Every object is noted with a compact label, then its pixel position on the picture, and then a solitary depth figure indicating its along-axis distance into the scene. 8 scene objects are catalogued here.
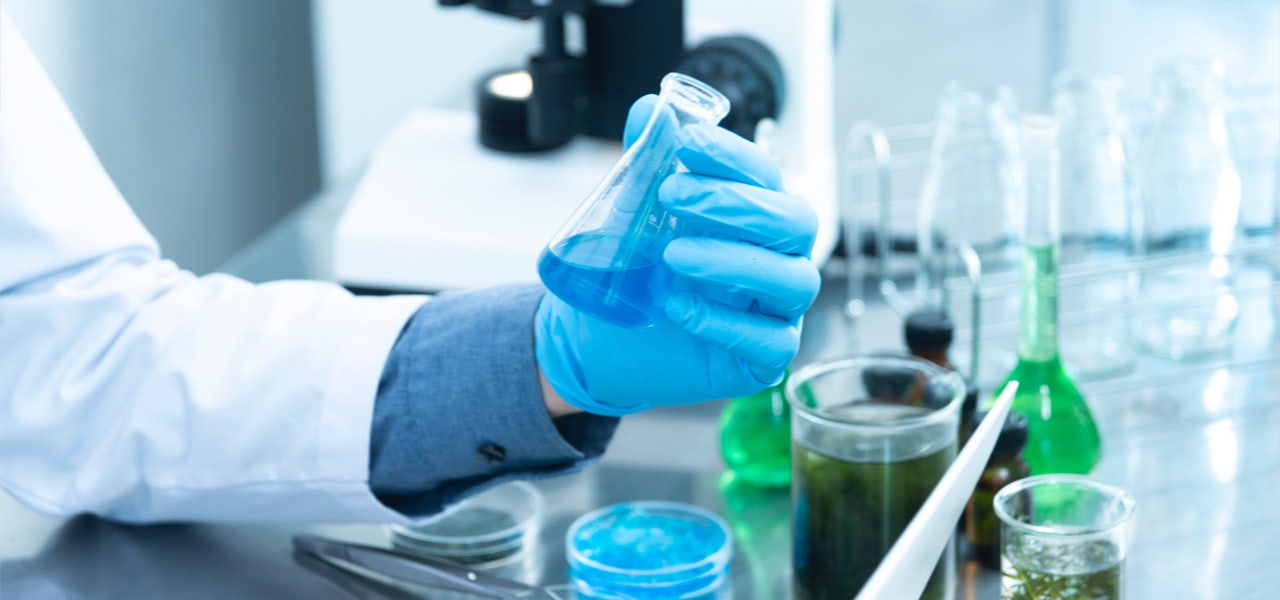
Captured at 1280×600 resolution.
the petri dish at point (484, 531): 1.04
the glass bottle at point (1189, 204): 1.18
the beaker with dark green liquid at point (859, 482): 0.97
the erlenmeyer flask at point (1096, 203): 1.18
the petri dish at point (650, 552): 0.98
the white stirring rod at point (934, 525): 0.88
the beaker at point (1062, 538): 0.92
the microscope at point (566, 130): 1.25
